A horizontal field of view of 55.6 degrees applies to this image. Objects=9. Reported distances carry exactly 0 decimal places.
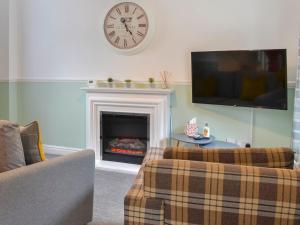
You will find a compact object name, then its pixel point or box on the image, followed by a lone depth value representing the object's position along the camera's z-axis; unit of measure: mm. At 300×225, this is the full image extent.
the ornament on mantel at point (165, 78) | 3631
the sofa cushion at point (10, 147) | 1688
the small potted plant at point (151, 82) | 3637
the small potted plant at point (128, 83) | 3738
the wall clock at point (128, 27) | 3633
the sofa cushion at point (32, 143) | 1901
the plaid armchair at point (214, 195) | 1187
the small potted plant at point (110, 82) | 3809
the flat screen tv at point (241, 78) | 2885
